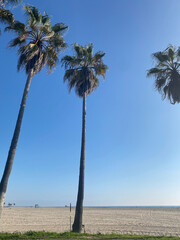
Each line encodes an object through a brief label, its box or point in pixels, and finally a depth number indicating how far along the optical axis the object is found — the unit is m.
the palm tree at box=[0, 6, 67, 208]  12.91
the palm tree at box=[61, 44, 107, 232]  17.09
